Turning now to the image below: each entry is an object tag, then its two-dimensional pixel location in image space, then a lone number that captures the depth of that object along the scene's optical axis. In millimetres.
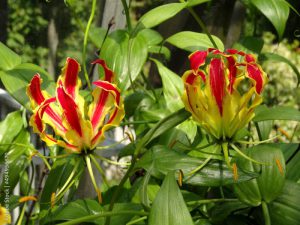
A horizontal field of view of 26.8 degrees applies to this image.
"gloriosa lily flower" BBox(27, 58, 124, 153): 777
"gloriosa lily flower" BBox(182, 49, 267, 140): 723
